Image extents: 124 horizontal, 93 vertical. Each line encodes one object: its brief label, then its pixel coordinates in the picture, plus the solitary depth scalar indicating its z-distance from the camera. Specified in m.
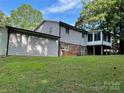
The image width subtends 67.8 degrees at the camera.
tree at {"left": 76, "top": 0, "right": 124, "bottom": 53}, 13.75
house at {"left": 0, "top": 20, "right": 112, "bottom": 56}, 9.47
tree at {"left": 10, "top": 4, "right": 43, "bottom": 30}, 20.93
